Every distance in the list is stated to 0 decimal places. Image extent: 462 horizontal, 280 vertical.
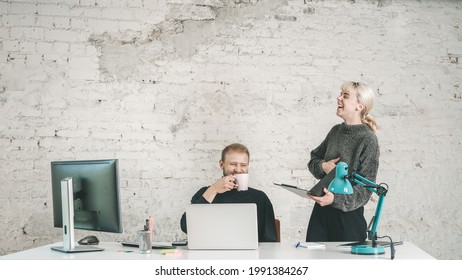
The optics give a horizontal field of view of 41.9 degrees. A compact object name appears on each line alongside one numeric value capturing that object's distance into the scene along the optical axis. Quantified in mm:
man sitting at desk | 3496
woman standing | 3418
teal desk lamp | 2670
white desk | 2613
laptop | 2781
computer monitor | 2889
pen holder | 2842
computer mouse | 3185
